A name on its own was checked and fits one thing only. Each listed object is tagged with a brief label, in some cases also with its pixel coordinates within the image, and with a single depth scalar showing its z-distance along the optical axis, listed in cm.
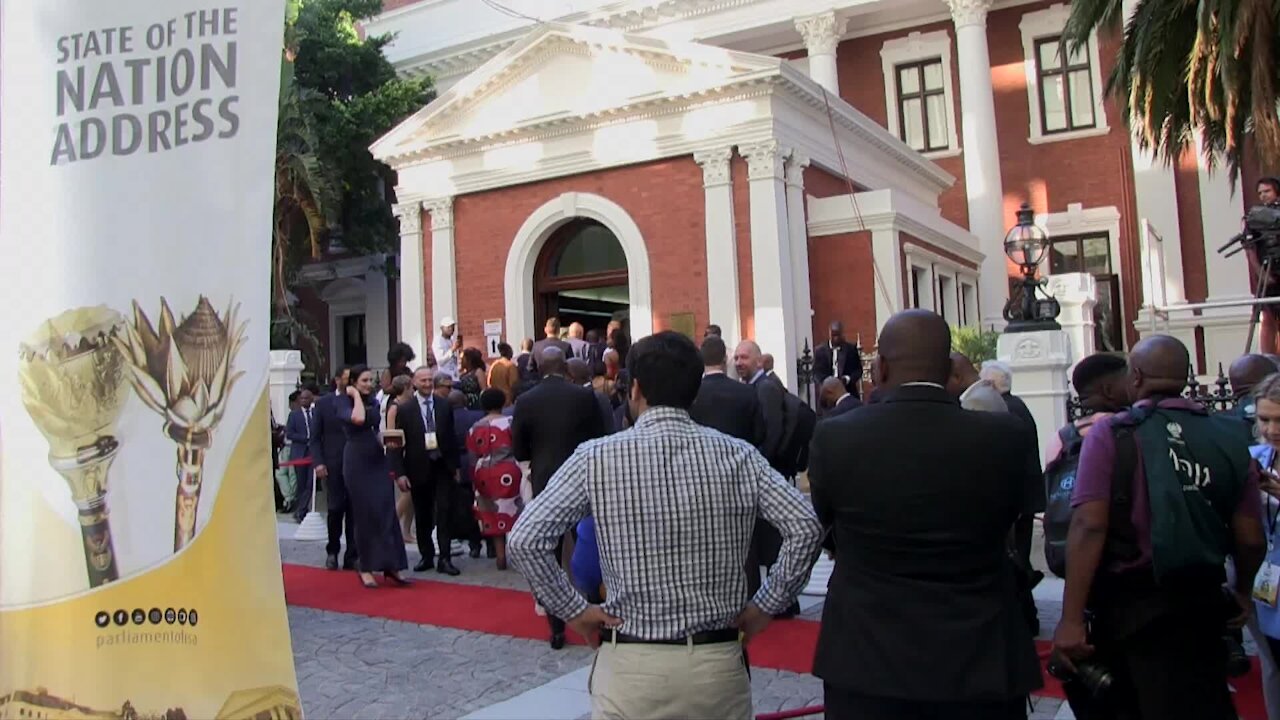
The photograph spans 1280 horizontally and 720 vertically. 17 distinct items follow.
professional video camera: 981
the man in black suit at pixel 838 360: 1505
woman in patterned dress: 885
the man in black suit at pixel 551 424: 695
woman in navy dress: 865
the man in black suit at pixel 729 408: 662
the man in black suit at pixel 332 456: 959
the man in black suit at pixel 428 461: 915
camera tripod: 999
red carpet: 623
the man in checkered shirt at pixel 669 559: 287
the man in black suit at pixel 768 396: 736
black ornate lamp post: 1009
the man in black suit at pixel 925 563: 269
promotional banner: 347
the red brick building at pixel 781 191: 1688
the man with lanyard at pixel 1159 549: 330
